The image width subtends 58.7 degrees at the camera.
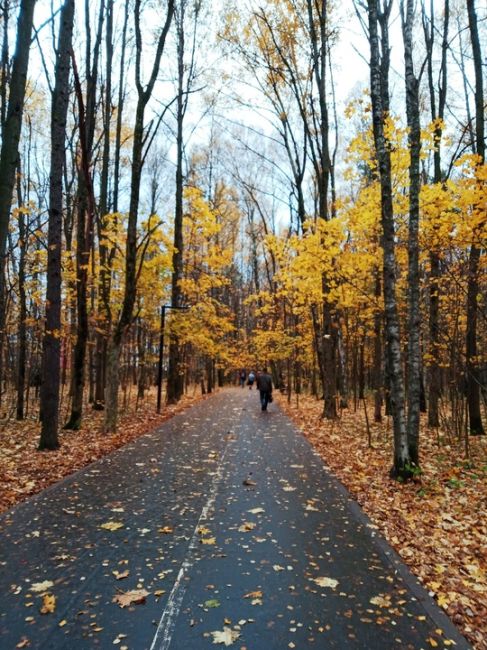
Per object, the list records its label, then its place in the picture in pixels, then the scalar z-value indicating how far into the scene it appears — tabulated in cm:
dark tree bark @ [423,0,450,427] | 1177
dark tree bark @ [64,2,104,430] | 1171
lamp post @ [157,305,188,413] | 1594
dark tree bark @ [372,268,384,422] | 1309
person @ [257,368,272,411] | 1812
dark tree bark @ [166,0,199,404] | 1772
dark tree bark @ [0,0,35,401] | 625
